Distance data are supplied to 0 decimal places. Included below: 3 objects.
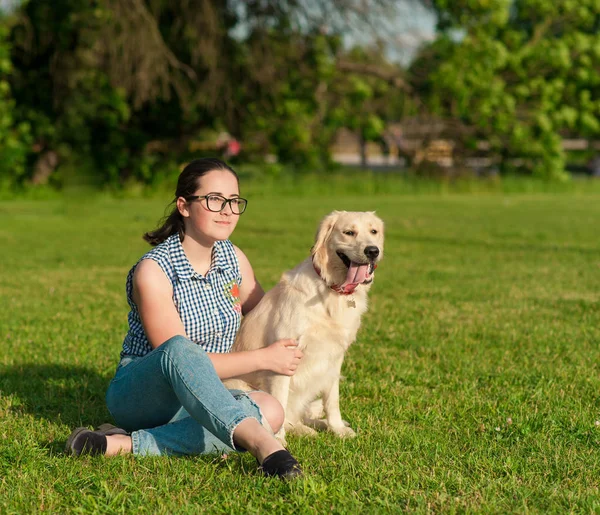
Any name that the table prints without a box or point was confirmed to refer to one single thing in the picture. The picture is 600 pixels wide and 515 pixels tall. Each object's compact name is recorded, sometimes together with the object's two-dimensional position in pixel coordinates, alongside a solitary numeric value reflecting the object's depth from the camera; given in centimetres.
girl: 357
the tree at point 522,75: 2727
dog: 435
